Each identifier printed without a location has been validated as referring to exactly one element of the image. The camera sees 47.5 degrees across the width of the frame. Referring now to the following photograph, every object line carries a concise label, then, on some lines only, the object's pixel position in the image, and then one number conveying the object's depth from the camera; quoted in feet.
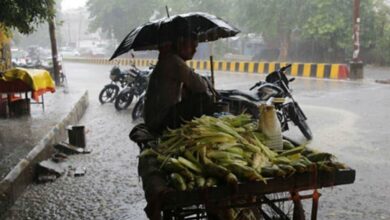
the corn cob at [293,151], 9.95
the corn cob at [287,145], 10.76
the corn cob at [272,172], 8.72
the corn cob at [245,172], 8.53
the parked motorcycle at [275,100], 25.02
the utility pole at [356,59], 57.57
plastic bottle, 10.63
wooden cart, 8.20
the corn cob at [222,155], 9.11
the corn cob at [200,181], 8.44
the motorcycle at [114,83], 41.63
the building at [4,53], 42.16
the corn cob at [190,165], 8.92
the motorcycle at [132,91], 39.42
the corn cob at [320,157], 9.48
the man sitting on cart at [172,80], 12.66
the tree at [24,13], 24.22
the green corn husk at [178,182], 8.30
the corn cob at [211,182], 8.48
